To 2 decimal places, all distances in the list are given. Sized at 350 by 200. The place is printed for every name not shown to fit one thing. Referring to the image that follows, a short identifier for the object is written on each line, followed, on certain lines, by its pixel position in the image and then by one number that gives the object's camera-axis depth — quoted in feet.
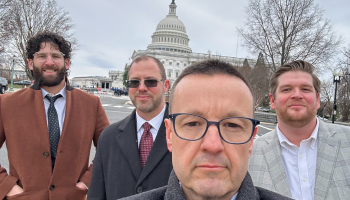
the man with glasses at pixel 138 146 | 7.57
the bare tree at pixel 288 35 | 60.29
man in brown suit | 8.54
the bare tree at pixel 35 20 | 69.10
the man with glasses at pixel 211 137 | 3.73
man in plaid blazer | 7.55
